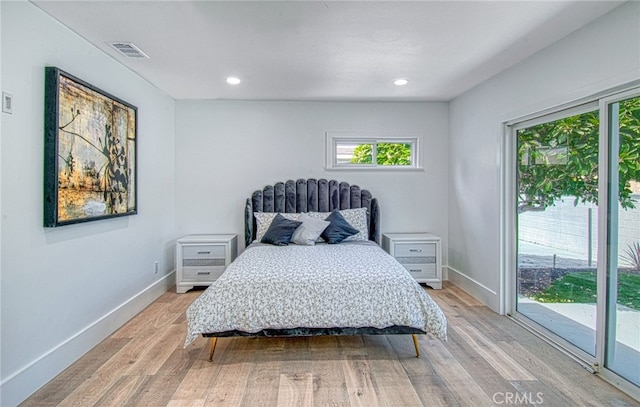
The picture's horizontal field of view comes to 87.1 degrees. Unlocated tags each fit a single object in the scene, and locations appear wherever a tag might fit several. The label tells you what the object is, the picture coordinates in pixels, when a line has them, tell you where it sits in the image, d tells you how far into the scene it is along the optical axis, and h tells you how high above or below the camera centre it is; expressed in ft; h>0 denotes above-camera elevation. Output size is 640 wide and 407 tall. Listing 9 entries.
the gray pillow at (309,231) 12.68 -1.16
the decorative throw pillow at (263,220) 13.71 -0.80
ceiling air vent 9.07 +4.21
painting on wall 7.45 +1.24
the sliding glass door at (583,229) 7.27 -0.72
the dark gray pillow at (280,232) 12.65 -1.19
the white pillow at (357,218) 13.82 -0.71
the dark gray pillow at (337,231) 12.92 -1.17
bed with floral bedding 8.19 -2.52
